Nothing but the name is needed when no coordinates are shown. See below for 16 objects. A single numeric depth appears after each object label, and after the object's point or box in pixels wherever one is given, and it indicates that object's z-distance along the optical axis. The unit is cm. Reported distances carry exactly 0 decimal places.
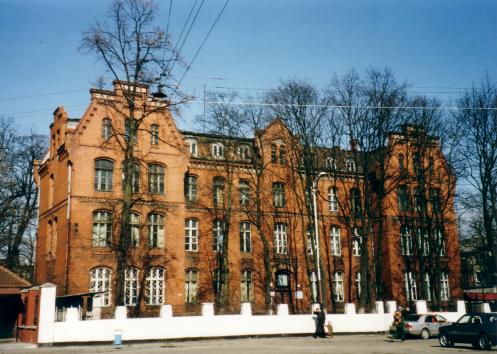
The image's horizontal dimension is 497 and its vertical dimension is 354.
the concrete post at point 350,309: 3206
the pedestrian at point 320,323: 2780
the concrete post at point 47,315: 2375
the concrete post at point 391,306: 3388
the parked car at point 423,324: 2952
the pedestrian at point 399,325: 2650
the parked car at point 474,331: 2044
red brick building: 3444
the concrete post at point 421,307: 3422
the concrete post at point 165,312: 2683
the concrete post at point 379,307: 3309
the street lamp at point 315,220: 3159
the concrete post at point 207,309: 2795
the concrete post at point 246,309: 2897
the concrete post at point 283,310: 2986
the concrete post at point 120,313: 2533
